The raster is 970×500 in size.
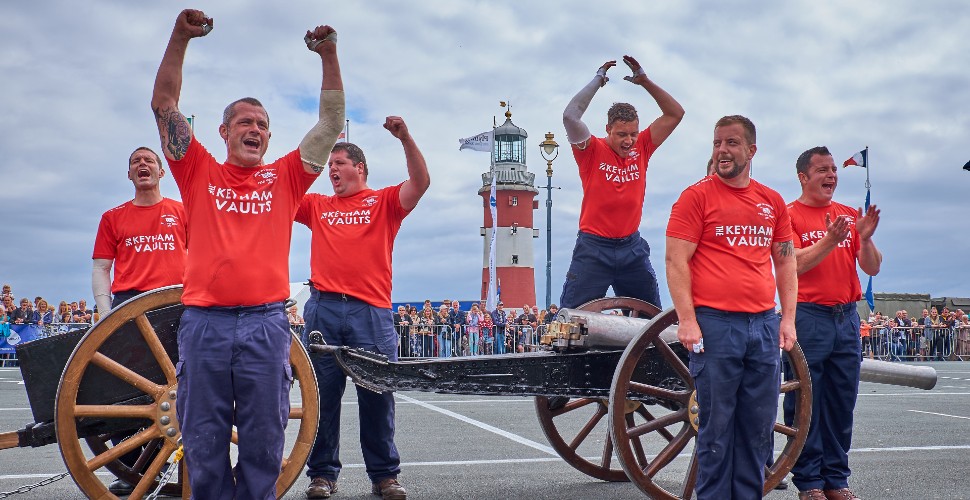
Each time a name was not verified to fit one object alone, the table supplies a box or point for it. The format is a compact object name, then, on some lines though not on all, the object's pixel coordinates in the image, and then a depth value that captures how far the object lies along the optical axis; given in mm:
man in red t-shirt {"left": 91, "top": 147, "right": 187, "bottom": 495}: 5586
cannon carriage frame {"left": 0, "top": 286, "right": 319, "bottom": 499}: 4117
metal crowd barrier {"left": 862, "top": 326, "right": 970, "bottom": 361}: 24781
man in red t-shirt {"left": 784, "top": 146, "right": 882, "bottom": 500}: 5168
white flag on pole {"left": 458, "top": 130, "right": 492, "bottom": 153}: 31703
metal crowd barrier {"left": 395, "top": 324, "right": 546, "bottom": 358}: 20641
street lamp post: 24547
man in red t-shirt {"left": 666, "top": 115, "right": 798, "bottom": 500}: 4082
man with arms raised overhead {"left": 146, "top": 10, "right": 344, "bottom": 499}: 3580
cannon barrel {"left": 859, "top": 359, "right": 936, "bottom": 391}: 5605
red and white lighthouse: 39625
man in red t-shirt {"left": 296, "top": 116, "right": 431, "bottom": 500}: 5336
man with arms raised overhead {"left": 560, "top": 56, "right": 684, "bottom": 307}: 6047
